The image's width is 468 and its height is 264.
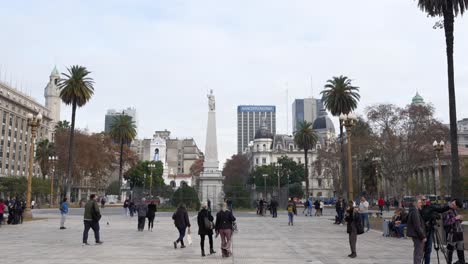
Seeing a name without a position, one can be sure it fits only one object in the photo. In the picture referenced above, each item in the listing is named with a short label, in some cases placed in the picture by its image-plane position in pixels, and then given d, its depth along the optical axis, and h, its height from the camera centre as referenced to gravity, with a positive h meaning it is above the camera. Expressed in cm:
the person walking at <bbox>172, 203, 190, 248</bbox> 1424 -98
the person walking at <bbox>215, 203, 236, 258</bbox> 1245 -106
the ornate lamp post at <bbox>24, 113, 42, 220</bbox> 2841 +414
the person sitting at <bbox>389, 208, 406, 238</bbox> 1932 -165
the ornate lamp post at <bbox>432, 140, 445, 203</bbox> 3139 +310
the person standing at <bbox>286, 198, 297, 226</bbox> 2638 -126
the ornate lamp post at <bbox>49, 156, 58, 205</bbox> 6253 +430
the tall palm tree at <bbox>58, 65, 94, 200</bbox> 5281 +1183
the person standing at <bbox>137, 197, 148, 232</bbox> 2186 -123
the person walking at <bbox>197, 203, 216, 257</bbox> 1278 -102
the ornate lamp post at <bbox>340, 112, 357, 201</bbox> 2698 +421
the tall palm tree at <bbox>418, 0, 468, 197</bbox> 2570 +858
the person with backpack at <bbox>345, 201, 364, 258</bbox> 1253 -99
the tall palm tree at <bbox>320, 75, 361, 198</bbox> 5125 +1078
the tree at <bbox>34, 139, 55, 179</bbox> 7081 +565
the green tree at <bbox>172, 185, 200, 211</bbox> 5134 -84
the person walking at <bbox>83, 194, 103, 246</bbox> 1508 -95
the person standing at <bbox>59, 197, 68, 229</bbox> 2238 -102
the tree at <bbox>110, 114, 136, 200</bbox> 7450 +977
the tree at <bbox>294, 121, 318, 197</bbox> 7356 +863
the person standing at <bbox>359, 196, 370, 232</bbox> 2221 -95
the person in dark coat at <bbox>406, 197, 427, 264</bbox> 929 -86
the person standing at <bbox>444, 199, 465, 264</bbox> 1030 -101
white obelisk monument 5262 +253
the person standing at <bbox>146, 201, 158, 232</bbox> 2242 -125
